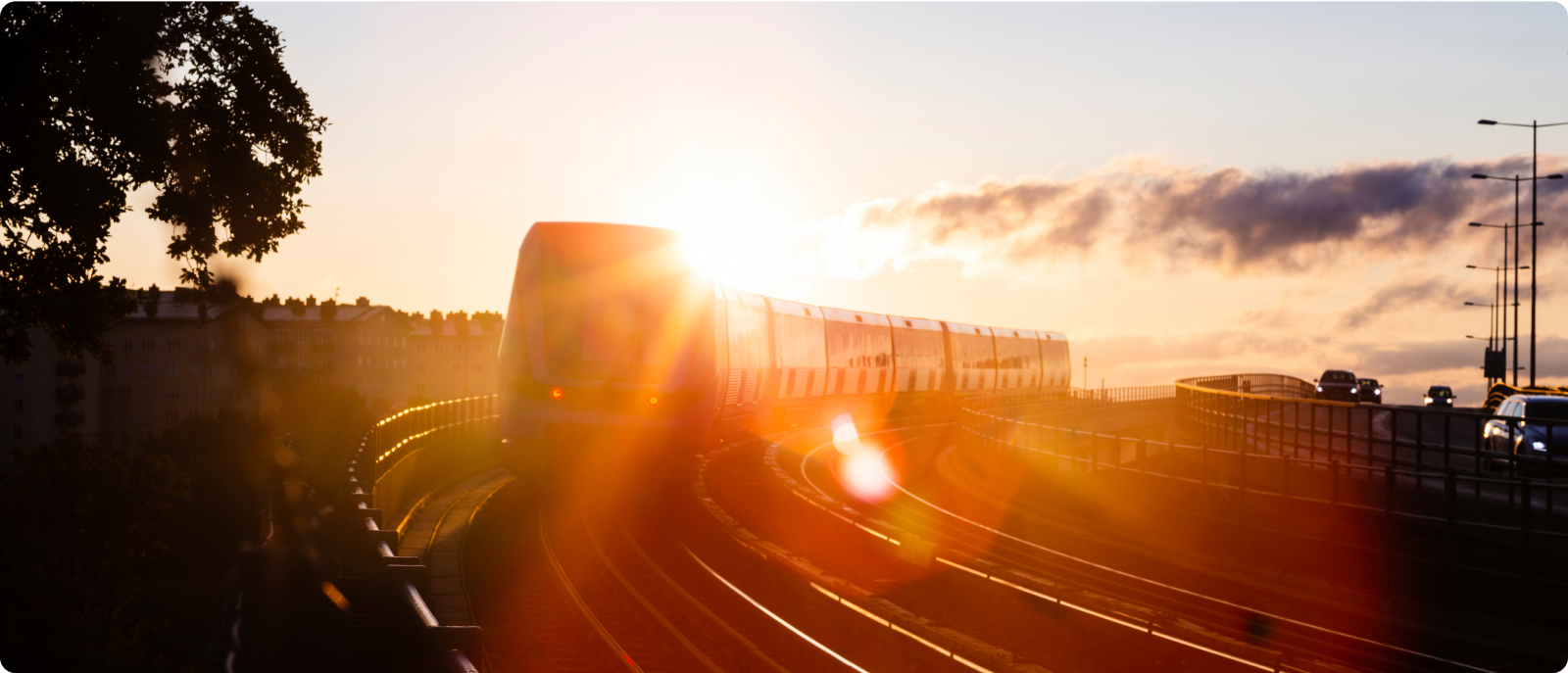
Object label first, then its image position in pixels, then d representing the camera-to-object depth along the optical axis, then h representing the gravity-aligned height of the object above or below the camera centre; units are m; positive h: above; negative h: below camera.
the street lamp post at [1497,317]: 59.12 +2.35
